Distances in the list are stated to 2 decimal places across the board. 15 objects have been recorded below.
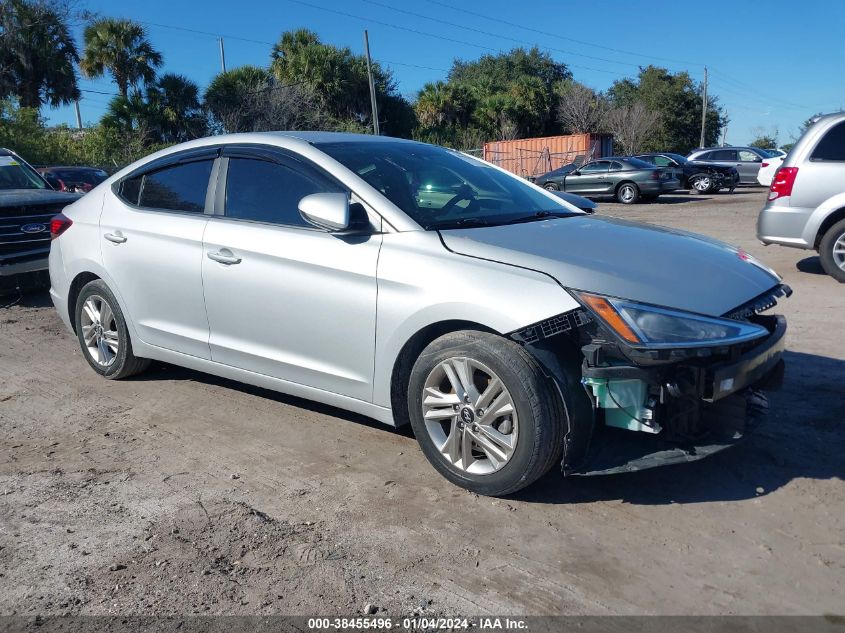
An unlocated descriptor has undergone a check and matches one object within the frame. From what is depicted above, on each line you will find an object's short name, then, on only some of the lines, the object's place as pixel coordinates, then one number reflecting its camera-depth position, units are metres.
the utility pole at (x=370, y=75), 30.80
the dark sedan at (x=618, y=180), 21.78
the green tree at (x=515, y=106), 44.34
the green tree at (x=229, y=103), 35.66
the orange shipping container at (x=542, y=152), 34.34
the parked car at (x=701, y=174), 24.64
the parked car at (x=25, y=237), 7.97
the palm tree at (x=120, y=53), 31.92
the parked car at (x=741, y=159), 25.98
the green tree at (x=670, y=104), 58.97
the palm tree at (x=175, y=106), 32.75
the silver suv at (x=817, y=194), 8.34
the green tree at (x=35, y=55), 31.73
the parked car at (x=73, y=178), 17.75
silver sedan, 3.22
